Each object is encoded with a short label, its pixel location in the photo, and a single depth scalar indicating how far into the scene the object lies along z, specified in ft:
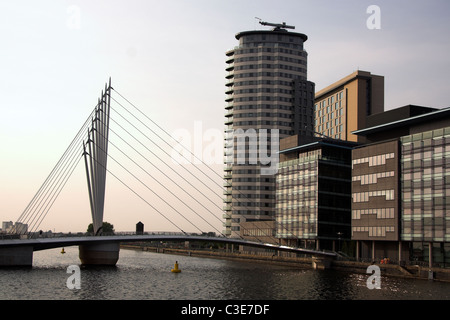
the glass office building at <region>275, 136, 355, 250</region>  413.59
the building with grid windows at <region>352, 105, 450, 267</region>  296.92
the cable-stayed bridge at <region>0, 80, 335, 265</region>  293.23
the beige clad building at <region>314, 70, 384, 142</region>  611.51
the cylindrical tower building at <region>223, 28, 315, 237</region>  626.23
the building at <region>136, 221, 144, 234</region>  544.13
